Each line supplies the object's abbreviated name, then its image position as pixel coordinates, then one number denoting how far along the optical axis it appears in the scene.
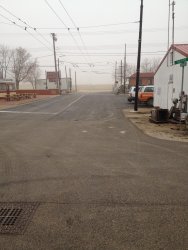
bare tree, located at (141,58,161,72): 133.00
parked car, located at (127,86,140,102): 34.09
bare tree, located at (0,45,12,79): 102.62
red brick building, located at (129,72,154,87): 81.69
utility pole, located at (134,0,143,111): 23.38
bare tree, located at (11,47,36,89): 95.38
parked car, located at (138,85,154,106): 29.75
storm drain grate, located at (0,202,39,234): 4.36
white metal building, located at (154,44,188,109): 17.06
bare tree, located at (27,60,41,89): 103.59
